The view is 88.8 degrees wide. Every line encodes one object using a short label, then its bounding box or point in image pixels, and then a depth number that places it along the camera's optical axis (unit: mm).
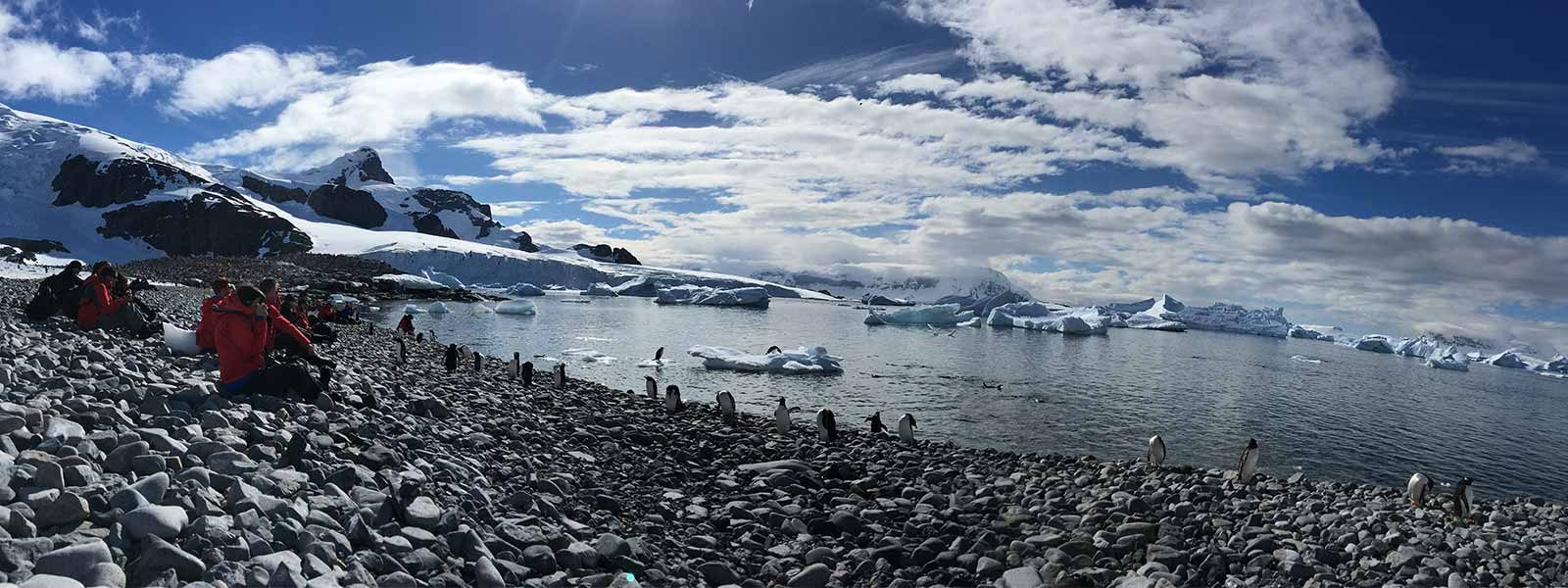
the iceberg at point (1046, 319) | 63719
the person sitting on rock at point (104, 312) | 10883
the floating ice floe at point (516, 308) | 52625
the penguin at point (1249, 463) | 11395
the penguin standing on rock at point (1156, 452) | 12133
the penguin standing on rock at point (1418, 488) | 10617
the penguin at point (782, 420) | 12859
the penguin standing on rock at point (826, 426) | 12336
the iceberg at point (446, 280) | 81875
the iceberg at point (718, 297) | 86188
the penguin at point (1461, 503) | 9852
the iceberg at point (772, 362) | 24297
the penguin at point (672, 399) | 14047
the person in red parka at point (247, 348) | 6805
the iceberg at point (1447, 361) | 58812
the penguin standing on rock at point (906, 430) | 13141
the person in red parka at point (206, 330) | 9398
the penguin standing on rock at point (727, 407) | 13578
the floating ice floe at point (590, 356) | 25397
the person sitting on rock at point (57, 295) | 11734
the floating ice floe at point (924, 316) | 63000
